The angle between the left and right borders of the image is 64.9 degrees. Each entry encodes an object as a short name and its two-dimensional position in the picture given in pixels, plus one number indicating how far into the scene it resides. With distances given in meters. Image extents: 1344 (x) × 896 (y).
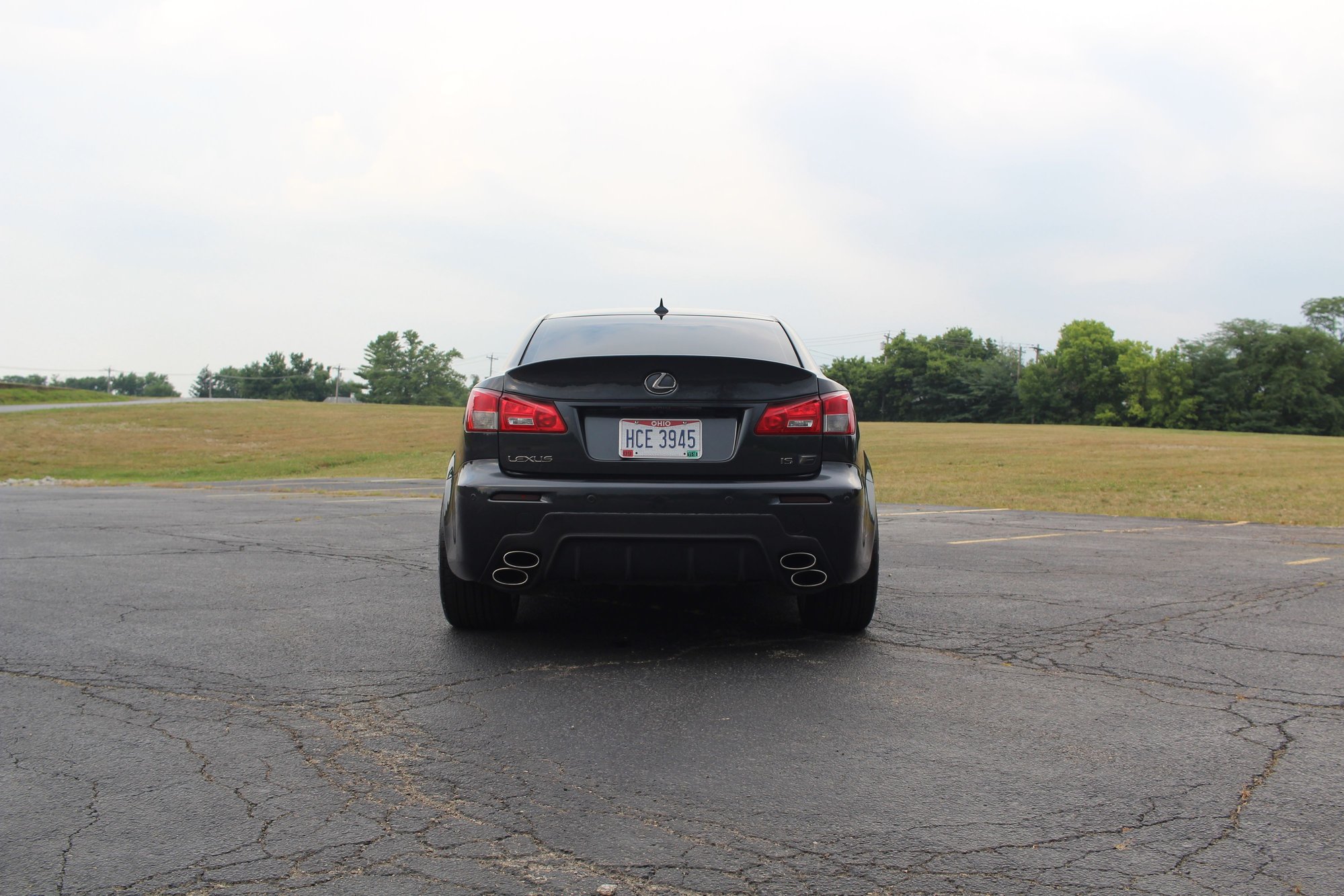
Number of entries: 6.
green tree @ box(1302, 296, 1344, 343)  100.56
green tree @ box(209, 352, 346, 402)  133.88
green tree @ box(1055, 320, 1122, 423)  102.62
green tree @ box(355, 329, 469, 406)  137.12
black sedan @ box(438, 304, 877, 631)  4.25
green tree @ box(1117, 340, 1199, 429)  90.69
